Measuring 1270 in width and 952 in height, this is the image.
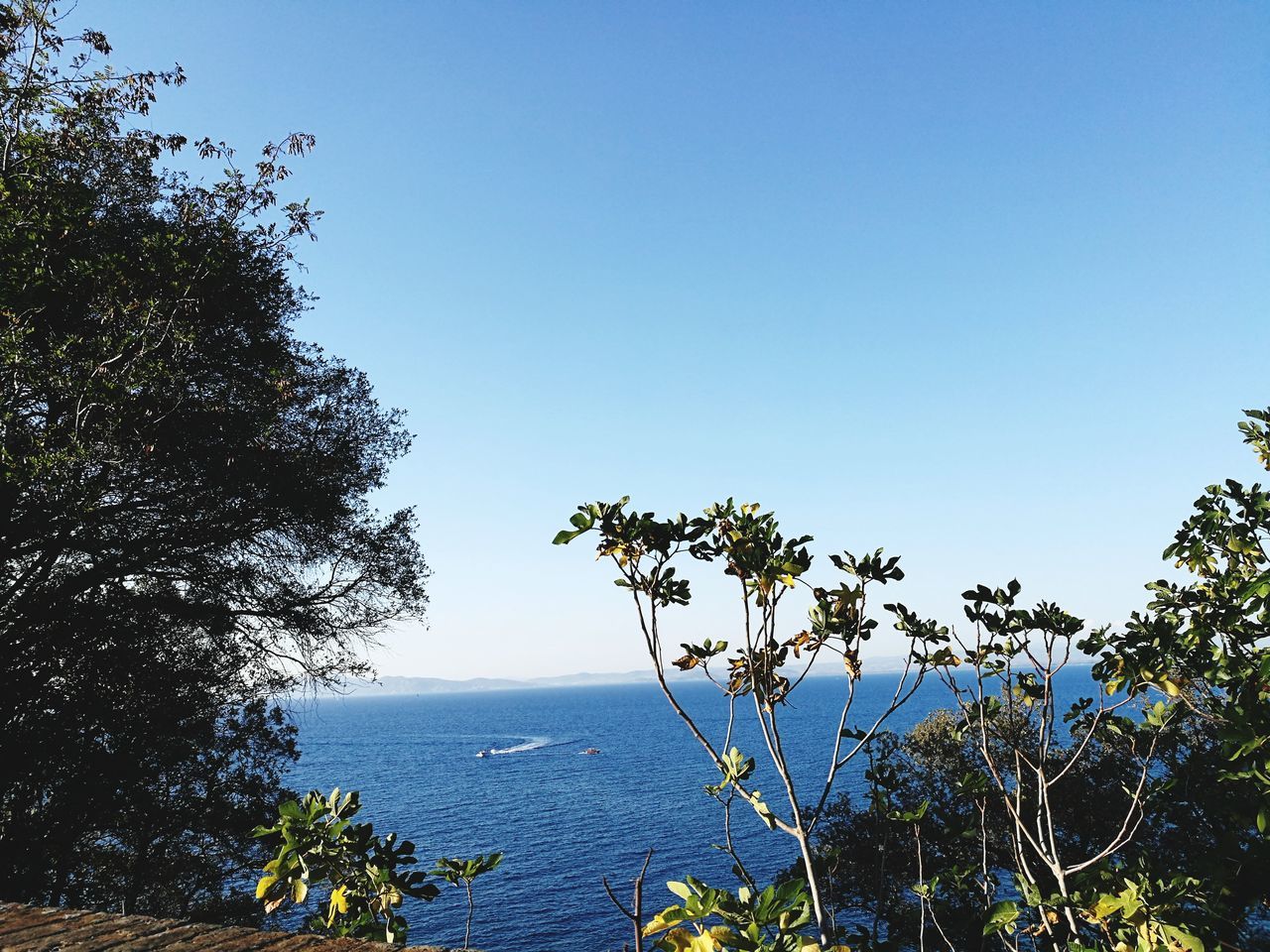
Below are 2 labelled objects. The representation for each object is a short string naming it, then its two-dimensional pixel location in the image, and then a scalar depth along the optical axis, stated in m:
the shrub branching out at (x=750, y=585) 4.62
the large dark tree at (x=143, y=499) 9.36
